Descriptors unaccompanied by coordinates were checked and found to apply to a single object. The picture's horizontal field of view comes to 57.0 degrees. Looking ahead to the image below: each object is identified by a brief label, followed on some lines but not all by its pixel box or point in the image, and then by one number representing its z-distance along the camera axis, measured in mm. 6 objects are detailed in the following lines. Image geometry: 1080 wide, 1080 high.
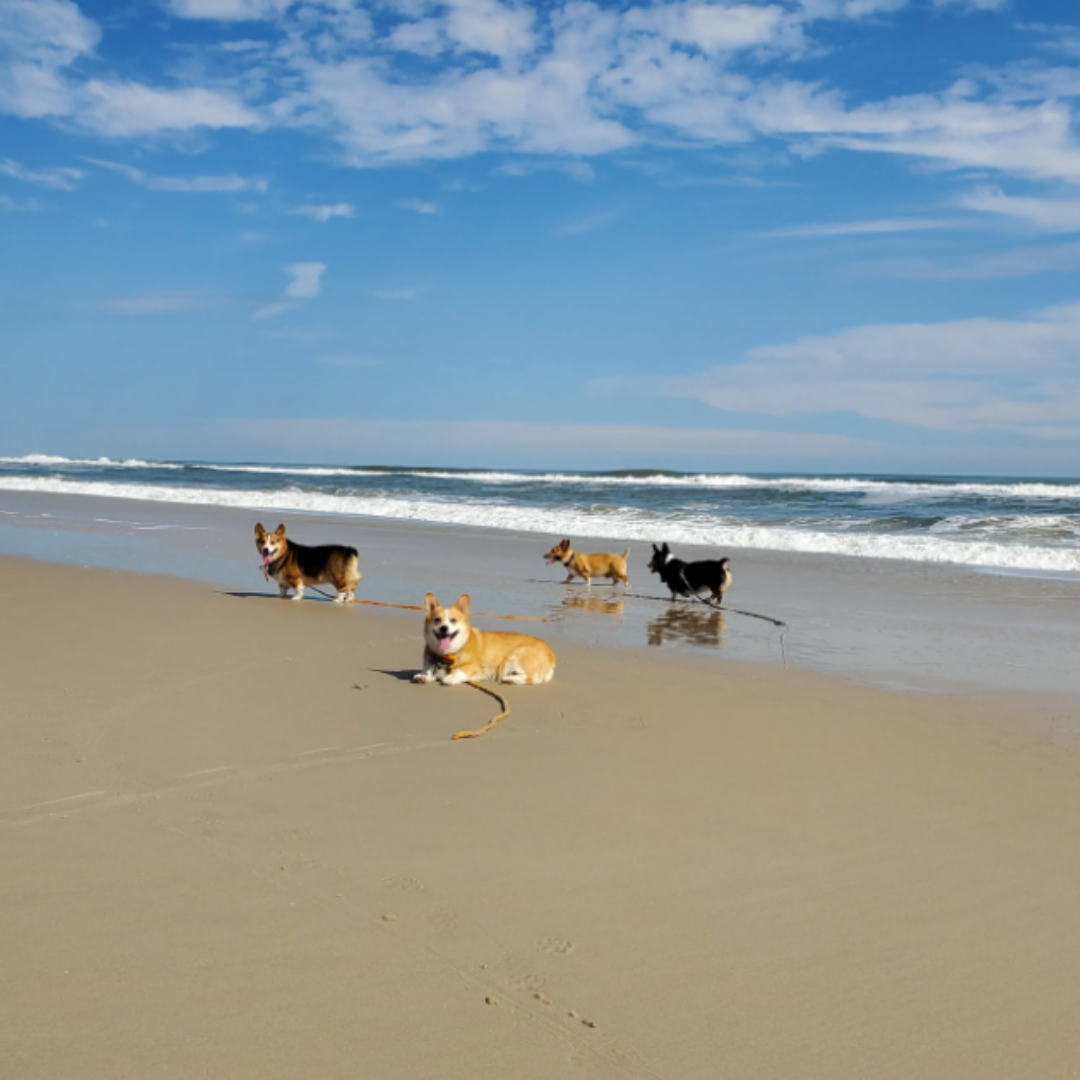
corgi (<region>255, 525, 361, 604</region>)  9438
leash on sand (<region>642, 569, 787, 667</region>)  7379
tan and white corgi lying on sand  5844
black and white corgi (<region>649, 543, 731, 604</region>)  9867
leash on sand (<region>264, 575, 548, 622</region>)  8492
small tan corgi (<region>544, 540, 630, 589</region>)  11586
